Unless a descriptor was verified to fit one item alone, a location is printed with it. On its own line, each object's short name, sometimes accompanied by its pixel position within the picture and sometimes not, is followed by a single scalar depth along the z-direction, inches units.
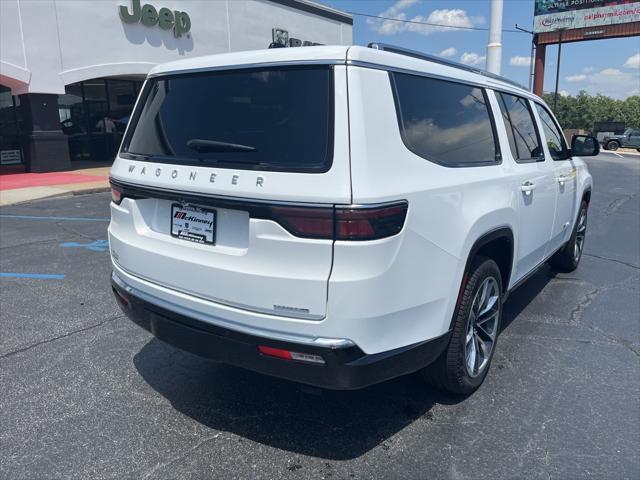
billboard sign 1526.1
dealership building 585.3
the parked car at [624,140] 1593.3
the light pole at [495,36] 866.1
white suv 87.6
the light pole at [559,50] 1653.7
